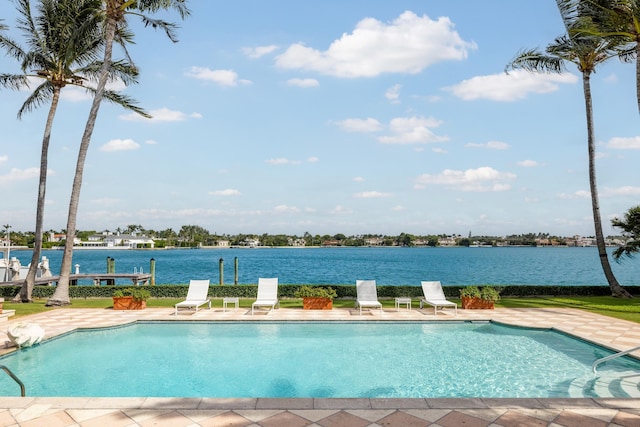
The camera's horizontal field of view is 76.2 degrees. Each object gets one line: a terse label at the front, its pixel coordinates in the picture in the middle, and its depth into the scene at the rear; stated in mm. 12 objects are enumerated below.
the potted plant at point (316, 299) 14484
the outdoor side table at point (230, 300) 13962
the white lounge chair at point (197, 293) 14338
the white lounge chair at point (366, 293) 14166
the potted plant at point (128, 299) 14609
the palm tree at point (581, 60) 16391
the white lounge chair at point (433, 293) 14335
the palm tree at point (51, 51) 16047
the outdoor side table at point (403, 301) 14148
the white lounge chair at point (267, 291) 14456
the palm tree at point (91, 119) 15492
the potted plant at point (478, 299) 14496
